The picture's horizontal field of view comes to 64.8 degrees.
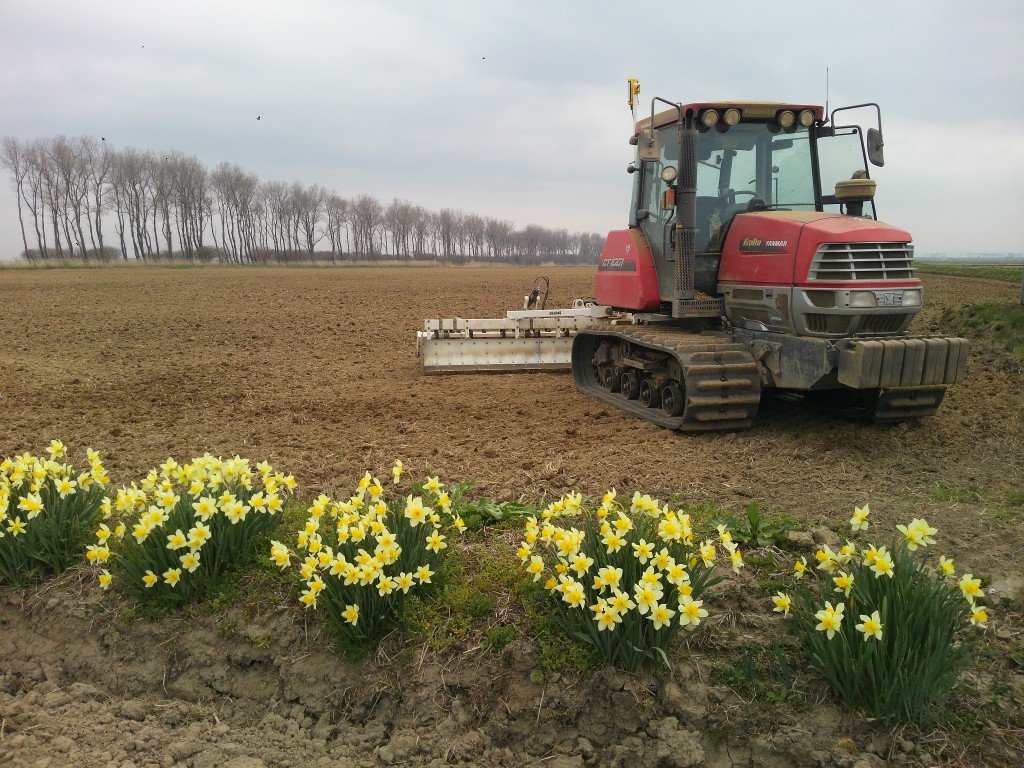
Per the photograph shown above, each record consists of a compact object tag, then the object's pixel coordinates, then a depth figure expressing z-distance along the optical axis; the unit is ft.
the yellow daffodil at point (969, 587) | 11.30
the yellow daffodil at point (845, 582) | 11.61
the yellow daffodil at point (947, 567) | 11.75
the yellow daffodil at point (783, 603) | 12.17
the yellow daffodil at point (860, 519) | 12.32
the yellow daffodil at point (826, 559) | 12.29
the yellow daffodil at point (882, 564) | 11.68
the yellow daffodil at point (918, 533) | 11.91
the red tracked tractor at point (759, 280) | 23.54
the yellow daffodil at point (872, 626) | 10.87
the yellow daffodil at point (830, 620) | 11.10
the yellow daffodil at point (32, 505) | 15.38
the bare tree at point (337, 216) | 361.10
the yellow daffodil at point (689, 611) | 11.57
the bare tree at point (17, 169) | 276.82
